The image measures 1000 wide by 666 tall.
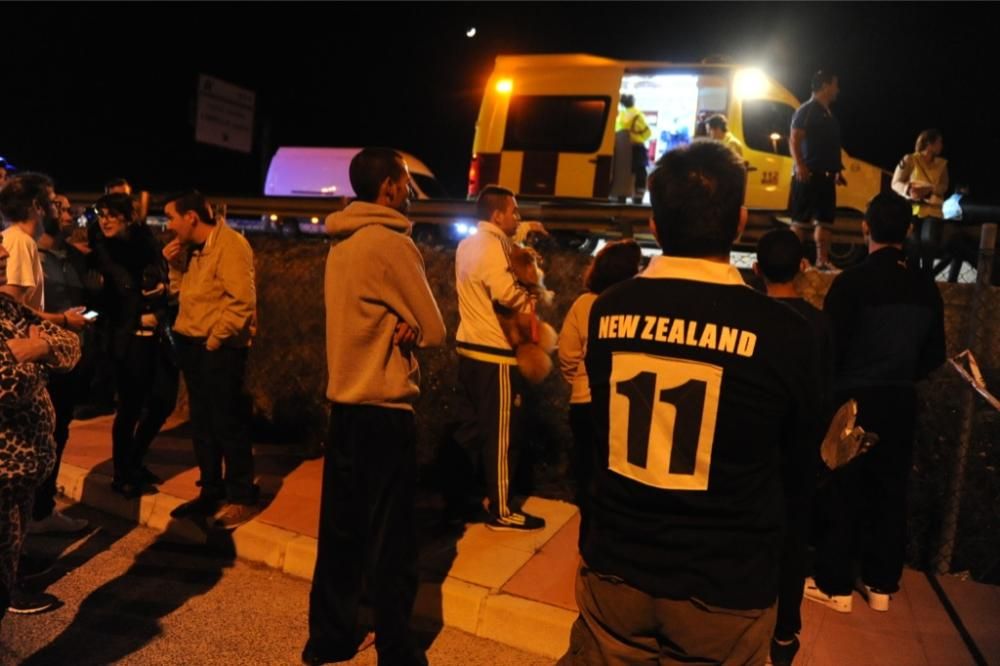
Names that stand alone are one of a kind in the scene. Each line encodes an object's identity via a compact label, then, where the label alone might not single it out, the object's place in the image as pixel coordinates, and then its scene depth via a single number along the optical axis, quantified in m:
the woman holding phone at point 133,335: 5.37
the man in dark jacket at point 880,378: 3.83
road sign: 18.00
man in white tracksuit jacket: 4.61
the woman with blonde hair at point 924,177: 7.20
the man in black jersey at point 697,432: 1.83
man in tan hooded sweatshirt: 3.31
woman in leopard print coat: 3.06
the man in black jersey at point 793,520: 3.24
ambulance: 11.36
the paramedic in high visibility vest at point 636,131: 11.85
